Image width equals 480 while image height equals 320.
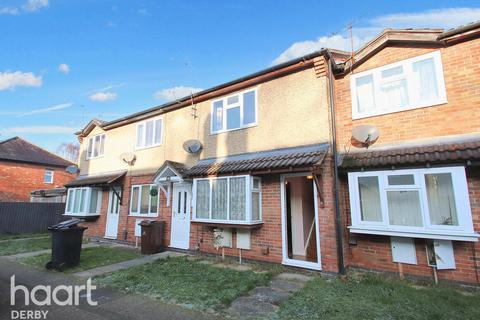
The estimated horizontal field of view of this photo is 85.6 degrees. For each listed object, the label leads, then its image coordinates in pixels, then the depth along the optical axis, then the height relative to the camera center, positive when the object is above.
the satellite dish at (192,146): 9.62 +2.08
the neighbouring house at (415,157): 5.41 +0.97
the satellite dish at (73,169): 14.88 +1.90
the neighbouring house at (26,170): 21.47 +2.89
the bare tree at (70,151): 44.74 +9.07
